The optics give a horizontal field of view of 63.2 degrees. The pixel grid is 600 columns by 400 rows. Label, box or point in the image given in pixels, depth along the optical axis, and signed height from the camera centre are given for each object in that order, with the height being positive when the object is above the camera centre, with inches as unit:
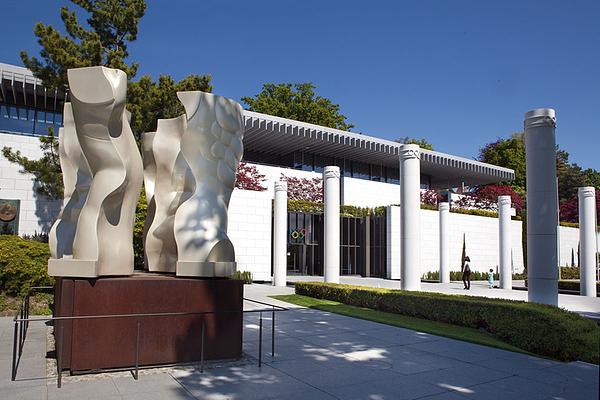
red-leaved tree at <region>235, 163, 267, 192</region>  1267.2 +172.2
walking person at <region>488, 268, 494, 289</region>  1061.1 -72.2
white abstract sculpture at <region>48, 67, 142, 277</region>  303.4 +43.7
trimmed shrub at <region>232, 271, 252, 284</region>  987.1 -64.4
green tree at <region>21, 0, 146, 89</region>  743.7 +316.8
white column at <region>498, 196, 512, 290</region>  1032.2 +4.4
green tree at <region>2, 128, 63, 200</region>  799.1 +122.0
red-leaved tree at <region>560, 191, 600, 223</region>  2126.0 +160.3
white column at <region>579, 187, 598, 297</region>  884.0 +9.1
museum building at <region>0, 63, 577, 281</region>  914.1 +125.8
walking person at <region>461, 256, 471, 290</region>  978.3 -60.0
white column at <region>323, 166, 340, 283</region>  844.6 +35.9
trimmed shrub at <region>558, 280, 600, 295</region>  986.0 -78.9
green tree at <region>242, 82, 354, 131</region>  2071.9 +597.8
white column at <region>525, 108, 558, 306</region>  492.1 +40.0
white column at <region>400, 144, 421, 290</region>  650.2 +35.0
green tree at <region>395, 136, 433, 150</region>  2635.1 +552.5
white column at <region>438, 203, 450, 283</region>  1103.0 +5.5
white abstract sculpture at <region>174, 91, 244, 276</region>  333.7 +45.4
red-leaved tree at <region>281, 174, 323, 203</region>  1391.5 +159.1
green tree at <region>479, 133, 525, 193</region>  2321.6 +443.4
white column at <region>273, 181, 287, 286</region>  938.7 +12.8
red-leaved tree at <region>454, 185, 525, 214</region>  1774.7 +173.3
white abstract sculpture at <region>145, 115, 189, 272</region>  364.2 +36.6
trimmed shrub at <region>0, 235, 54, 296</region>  550.8 -29.0
